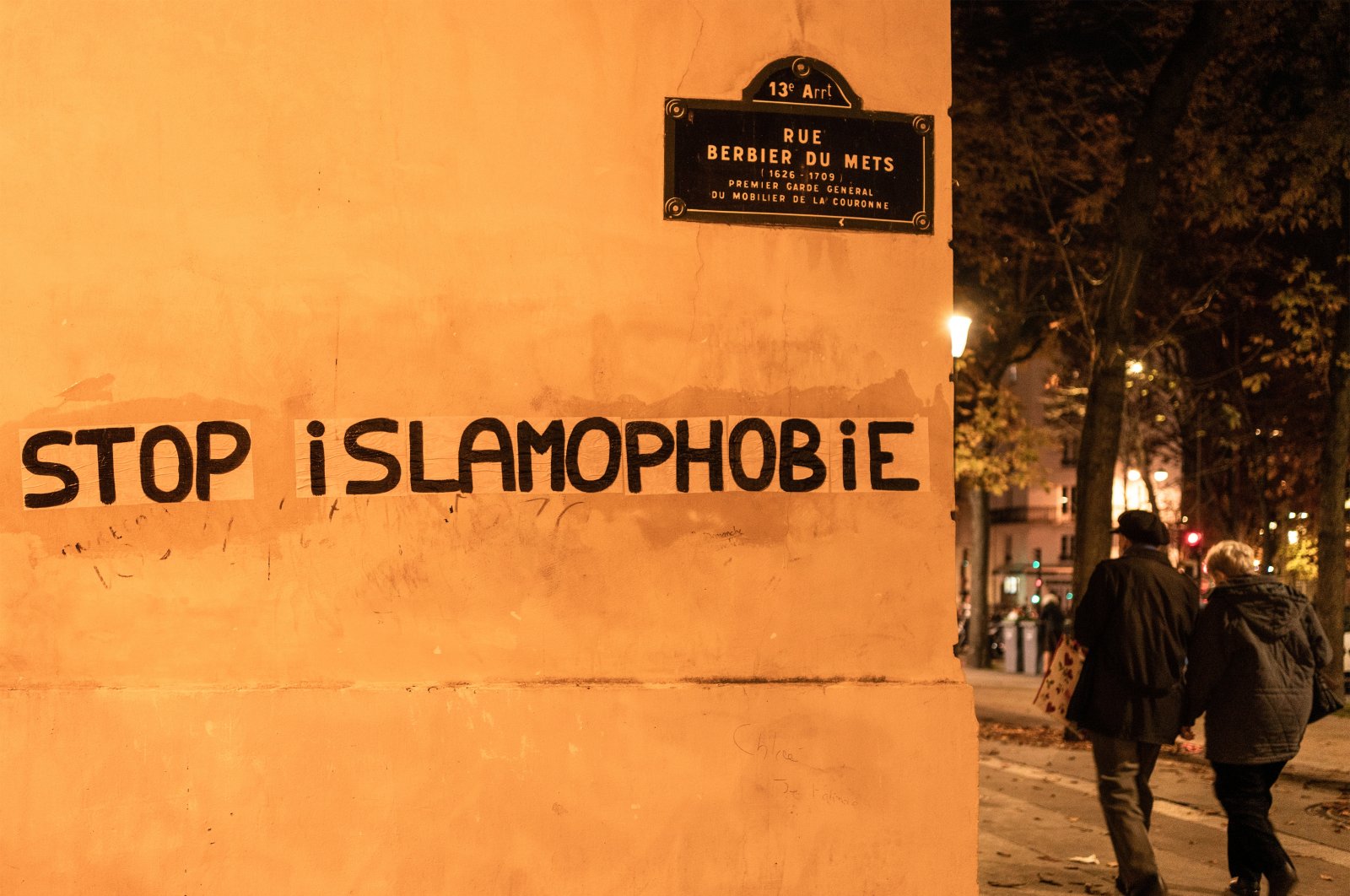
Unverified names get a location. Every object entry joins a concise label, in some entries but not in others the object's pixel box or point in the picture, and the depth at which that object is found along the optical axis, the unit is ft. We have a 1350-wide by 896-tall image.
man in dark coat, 19.44
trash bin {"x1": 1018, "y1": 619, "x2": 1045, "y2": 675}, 89.10
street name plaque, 14.47
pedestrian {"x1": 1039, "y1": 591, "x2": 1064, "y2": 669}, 79.36
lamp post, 90.33
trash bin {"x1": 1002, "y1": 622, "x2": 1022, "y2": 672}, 92.22
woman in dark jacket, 19.99
